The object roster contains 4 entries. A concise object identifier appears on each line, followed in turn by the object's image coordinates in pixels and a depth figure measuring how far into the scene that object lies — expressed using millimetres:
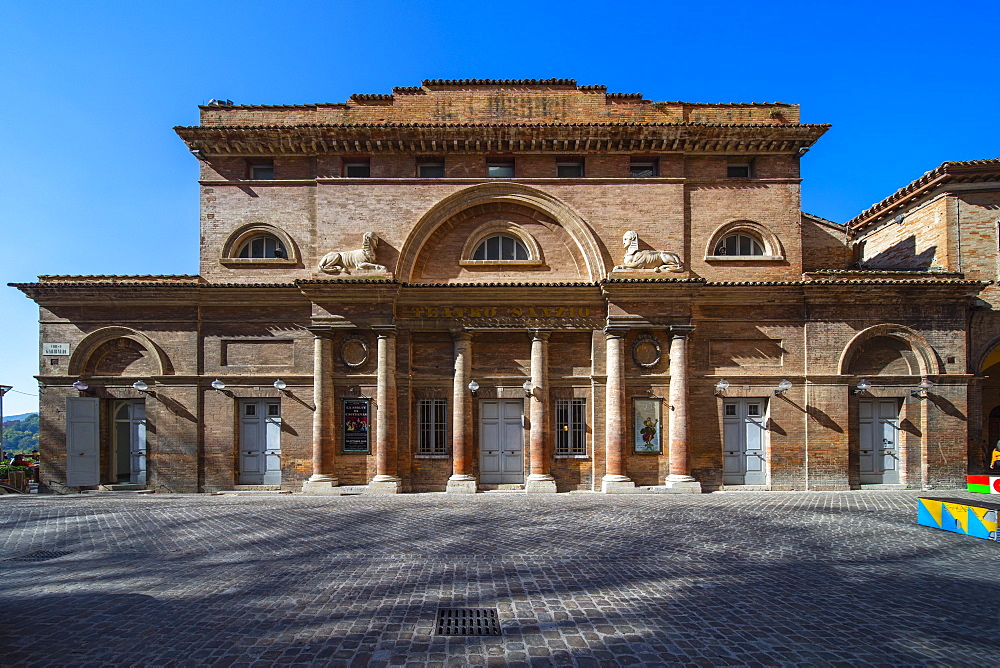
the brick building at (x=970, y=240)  15531
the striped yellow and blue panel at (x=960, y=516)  9422
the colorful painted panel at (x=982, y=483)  14164
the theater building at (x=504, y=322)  14859
